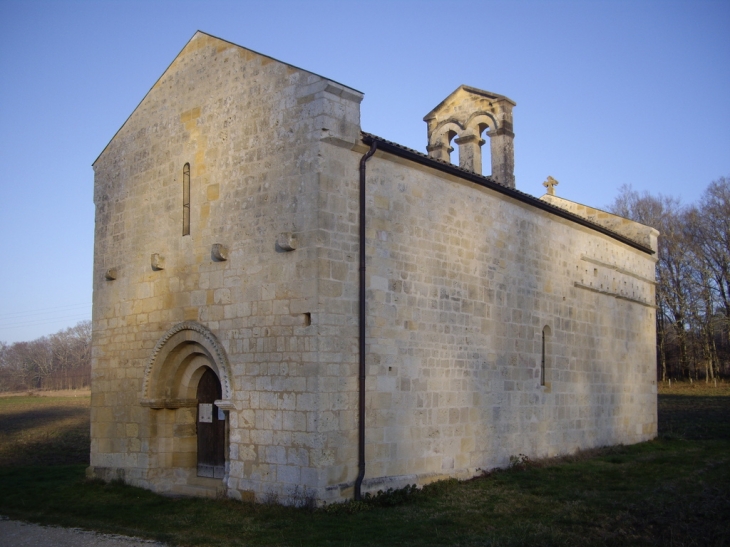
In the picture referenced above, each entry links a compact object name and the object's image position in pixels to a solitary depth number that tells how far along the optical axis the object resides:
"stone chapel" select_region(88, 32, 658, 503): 10.49
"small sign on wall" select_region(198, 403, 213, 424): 12.50
